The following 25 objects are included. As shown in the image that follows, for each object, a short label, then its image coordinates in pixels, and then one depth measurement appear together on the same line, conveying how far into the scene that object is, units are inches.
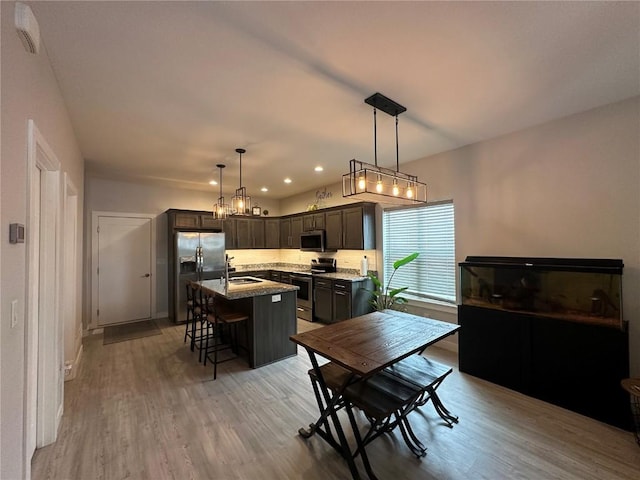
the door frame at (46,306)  68.9
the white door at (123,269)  205.8
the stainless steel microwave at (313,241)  226.4
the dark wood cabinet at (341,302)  185.2
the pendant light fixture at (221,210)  162.6
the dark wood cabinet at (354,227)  193.5
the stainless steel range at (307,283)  216.5
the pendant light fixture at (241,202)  146.6
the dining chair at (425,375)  82.4
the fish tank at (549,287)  95.7
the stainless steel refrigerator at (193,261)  209.6
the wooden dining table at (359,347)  69.7
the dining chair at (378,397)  72.4
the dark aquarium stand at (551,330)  92.4
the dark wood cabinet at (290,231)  257.9
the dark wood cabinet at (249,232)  259.6
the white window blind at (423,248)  158.4
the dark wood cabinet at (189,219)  220.8
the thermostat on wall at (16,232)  51.5
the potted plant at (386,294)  166.9
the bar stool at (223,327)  135.9
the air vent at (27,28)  51.4
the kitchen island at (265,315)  137.5
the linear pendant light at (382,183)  87.4
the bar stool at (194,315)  157.1
